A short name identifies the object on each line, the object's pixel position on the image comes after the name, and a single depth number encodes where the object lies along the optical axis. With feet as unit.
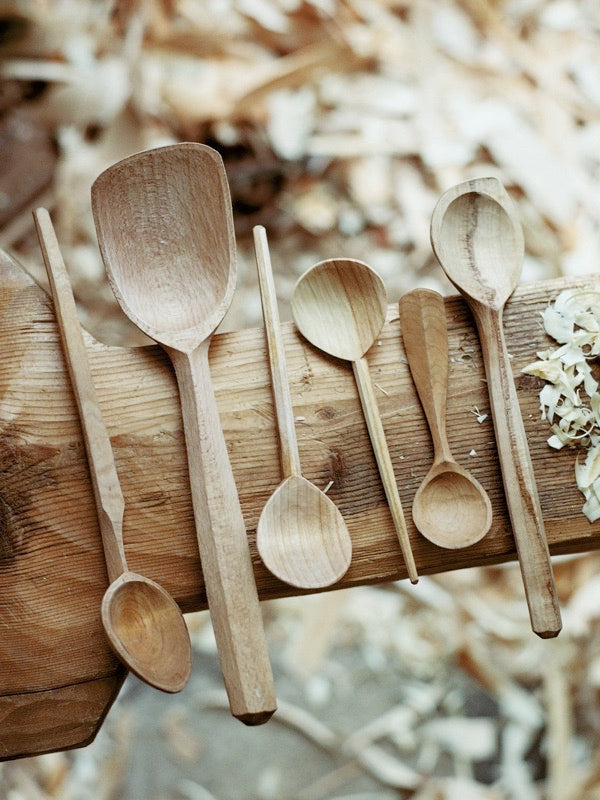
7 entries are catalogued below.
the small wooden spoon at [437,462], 2.24
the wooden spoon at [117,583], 2.03
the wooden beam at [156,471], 2.18
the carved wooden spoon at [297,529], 2.14
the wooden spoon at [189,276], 2.15
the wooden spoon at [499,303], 2.18
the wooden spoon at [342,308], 2.35
